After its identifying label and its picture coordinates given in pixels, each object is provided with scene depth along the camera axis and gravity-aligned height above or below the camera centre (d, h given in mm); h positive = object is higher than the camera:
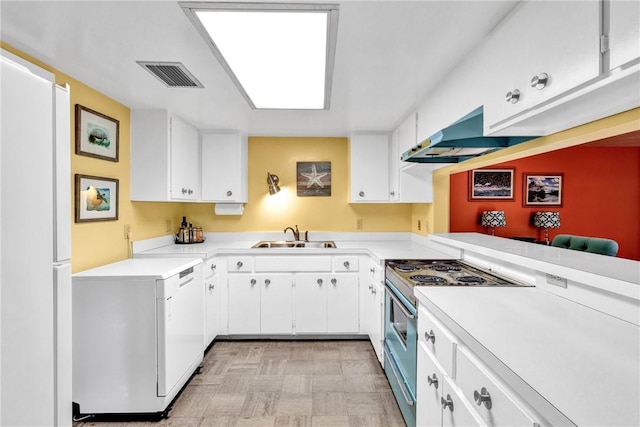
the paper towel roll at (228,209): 3605 +24
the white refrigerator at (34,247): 808 -101
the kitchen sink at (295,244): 3519 -361
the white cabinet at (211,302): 2855 -832
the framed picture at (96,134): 2145 +550
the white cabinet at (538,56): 911 +525
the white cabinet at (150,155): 2746 +478
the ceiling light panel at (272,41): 1242 +756
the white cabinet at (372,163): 3398 +512
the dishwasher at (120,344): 2004 -833
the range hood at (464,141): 1650 +394
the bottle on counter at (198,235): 3602 -268
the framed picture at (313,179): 3785 +382
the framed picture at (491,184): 3379 +293
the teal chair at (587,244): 2053 -226
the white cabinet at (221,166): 3406 +475
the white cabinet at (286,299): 3131 -852
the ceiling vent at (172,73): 1830 +832
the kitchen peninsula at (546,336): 704 -386
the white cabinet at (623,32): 766 +446
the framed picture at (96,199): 2146 +88
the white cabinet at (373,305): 2557 -819
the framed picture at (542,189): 3143 +234
